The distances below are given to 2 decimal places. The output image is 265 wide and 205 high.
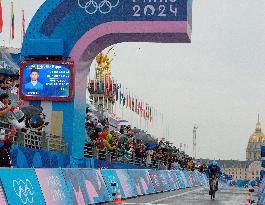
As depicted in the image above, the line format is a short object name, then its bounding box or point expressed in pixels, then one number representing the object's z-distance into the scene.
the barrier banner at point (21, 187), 10.97
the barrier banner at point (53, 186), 13.23
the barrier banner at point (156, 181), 27.94
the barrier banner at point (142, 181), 23.98
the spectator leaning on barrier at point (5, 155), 12.69
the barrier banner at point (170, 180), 32.56
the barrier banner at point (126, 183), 21.89
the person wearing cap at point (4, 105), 14.91
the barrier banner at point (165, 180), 30.30
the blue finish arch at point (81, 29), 25.73
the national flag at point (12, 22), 47.41
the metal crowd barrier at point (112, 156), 27.00
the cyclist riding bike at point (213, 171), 25.70
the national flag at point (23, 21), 51.92
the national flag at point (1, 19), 29.21
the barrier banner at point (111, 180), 19.88
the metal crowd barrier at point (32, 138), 16.16
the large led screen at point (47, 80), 25.69
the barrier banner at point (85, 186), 15.60
